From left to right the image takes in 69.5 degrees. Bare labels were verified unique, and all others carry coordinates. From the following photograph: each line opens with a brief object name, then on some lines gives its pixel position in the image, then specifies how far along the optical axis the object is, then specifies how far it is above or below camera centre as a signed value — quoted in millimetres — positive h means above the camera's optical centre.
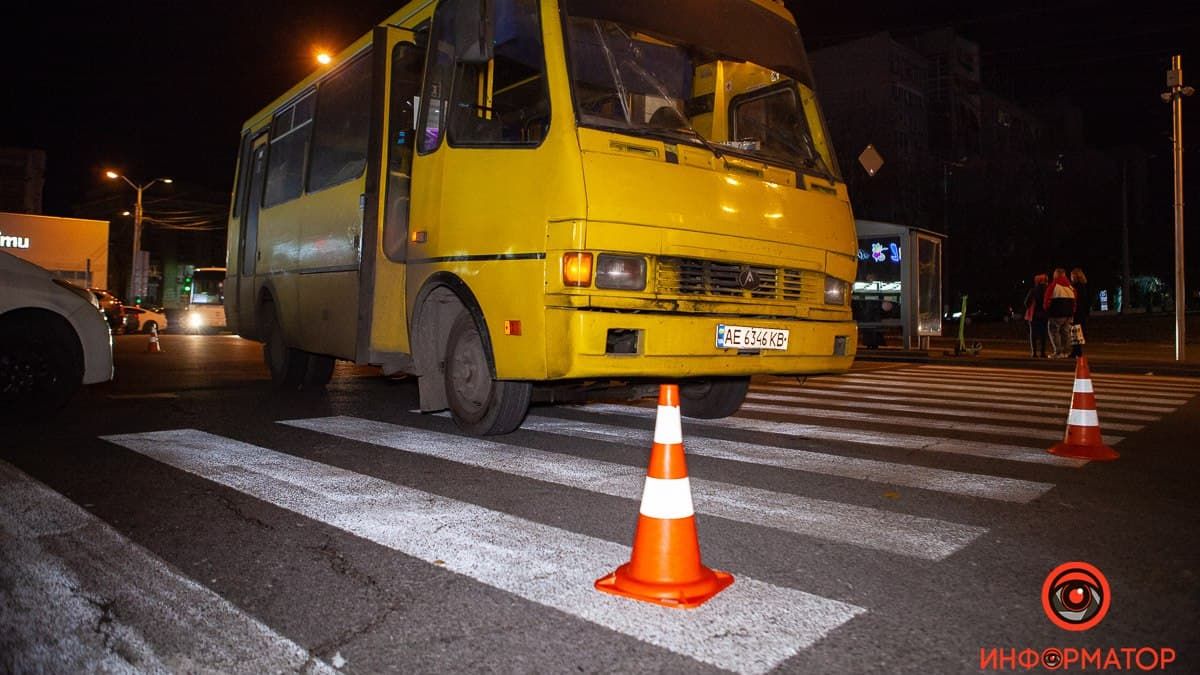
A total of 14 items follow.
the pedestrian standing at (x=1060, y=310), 16062 +1136
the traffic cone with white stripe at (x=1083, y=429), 5766 -396
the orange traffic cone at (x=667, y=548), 2865 -636
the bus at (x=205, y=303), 36531 +1994
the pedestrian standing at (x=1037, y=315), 16984 +1093
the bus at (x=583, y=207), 5184 +1013
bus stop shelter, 19016 +1934
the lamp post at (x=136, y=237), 37562 +5023
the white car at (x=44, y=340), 6434 +47
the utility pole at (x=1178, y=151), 18266 +4950
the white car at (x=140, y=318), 29578 +1097
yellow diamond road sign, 20844 +5002
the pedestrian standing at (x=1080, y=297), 16906 +1466
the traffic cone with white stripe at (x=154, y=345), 17922 +70
